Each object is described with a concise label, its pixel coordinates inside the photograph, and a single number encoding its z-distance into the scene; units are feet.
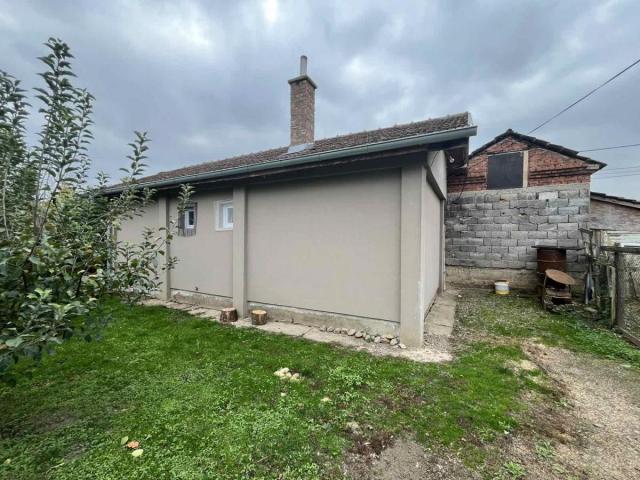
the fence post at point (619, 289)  15.67
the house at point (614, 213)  24.71
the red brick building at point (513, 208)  24.57
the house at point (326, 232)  13.78
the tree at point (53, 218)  5.99
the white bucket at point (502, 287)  25.73
